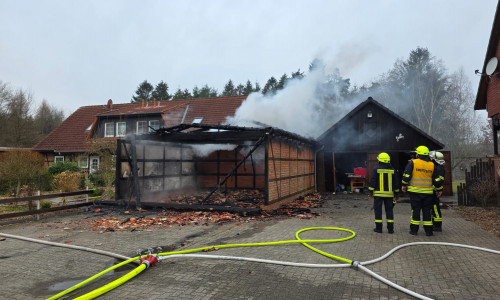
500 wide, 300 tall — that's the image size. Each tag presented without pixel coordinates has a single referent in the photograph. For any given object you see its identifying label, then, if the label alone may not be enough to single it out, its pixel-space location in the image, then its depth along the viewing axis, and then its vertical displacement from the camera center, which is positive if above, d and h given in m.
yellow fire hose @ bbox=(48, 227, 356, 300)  3.59 -1.47
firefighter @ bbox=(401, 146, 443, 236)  6.55 -0.49
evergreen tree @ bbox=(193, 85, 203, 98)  46.56 +11.39
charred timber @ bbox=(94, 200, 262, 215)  9.19 -1.34
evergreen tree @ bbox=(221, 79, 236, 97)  48.88 +12.40
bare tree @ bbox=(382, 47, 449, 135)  28.31 +6.97
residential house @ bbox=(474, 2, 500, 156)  12.23 +3.64
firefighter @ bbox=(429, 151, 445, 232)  6.72 -1.07
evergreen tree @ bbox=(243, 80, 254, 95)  45.76 +11.73
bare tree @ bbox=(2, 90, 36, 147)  26.84 +3.94
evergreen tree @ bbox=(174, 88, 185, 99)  47.19 +11.12
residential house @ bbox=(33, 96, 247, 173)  22.06 +3.29
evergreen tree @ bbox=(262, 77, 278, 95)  32.16 +8.87
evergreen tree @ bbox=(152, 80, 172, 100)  46.75 +11.33
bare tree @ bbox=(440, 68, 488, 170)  29.36 +4.29
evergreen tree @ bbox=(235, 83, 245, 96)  47.47 +12.03
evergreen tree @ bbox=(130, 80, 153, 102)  46.89 +11.53
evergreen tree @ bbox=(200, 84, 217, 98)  46.16 +11.29
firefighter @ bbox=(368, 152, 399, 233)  6.79 -0.55
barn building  16.12 +1.29
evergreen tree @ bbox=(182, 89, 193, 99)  47.05 +11.22
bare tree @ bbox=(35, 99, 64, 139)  39.79 +6.61
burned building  10.22 +0.05
